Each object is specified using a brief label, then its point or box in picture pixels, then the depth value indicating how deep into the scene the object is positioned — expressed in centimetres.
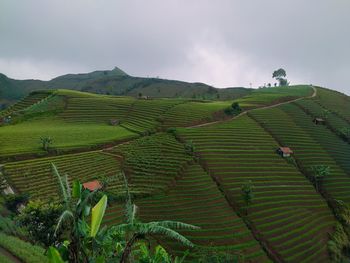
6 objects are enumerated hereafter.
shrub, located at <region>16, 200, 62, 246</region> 2158
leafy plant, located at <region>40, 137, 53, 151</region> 4544
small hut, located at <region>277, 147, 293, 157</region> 5375
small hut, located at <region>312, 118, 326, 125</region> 7300
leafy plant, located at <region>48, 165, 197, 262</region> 863
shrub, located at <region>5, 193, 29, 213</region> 3138
